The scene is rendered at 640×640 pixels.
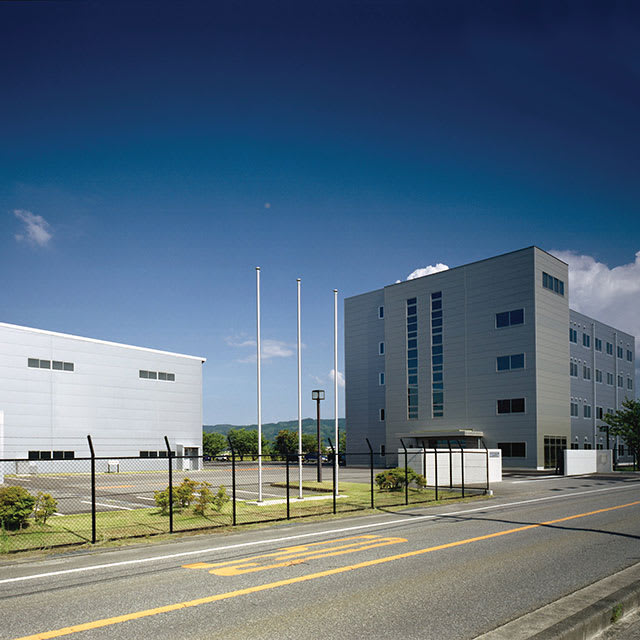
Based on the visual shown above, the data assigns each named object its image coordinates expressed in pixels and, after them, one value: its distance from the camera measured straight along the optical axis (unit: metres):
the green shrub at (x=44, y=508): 15.86
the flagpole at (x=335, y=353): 25.08
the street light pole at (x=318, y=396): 30.84
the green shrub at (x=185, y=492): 18.70
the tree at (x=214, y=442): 132.38
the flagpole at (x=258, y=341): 22.16
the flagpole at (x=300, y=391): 23.57
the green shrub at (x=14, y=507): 15.25
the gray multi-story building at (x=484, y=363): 56.88
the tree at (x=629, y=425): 53.84
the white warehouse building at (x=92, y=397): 46.97
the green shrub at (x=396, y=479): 25.89
